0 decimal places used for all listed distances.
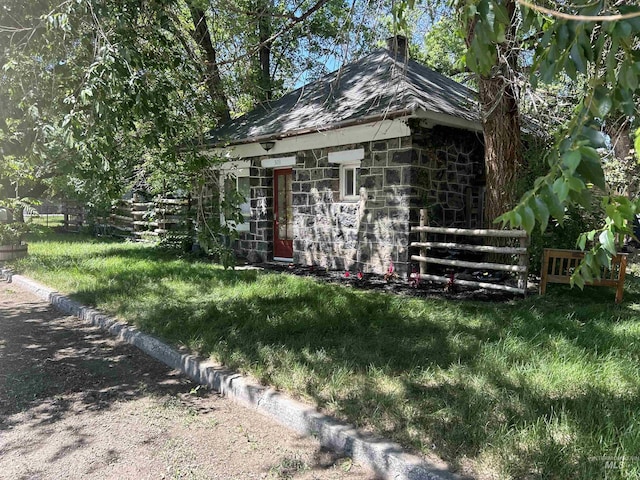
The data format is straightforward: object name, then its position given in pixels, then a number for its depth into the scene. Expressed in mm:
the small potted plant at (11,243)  9523
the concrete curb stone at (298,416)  2461
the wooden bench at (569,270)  5895
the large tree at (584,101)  1326
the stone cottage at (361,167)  7578
